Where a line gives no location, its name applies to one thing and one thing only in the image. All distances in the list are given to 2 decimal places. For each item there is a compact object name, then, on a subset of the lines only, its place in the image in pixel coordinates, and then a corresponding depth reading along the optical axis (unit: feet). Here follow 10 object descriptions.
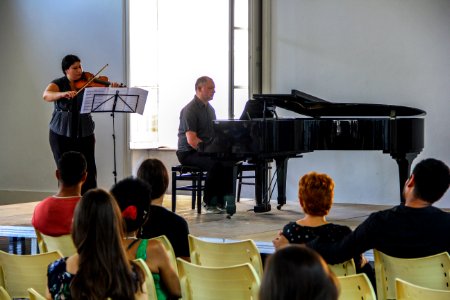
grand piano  30.25
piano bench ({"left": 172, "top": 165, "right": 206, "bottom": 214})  32.40
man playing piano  32.40
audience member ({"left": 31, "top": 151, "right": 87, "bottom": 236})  19.10
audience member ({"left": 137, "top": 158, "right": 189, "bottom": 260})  16.37
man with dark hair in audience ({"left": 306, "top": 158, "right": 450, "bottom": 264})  15.01
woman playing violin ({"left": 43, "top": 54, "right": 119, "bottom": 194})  31.32
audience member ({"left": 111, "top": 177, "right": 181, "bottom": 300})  13.20
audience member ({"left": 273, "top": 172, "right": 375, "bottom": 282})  15.25
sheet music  30.69
